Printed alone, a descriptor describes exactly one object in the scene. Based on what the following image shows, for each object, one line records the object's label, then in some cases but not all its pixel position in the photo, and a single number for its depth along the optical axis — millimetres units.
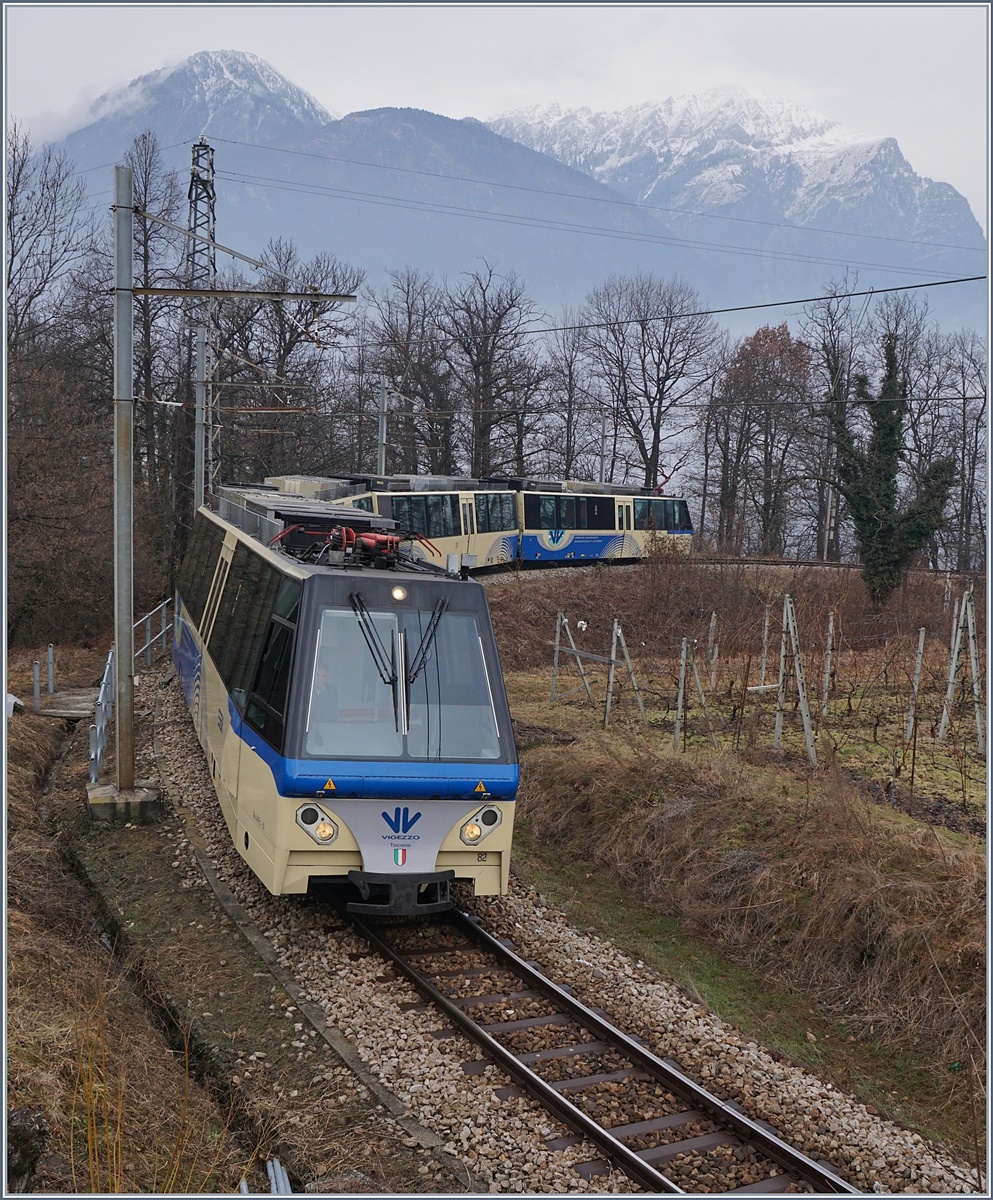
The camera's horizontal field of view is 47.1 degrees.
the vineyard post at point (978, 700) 14682
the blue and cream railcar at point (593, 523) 36750
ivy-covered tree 30750
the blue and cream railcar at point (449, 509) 28984
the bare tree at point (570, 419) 55469
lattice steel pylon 28422
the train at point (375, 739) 8680
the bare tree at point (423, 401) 49906
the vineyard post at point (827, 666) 16834
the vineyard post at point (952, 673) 15891
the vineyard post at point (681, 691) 15434
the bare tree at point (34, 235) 30922
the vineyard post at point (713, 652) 19703
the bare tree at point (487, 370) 50250
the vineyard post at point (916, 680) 13992
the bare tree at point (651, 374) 55000
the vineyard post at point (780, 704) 15685
